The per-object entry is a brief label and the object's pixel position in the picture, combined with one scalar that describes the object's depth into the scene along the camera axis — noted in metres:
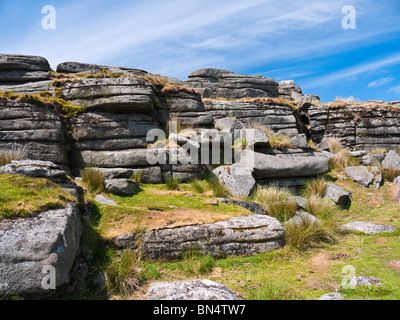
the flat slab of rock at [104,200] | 9.56
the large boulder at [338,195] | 14.14
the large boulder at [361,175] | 16.74
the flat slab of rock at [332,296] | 5.56
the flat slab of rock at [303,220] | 9.53
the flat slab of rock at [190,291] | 5.65
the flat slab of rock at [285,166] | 14.59
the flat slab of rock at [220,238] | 7.83
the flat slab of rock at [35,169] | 8.09
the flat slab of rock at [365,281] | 6.05
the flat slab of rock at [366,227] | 10.27
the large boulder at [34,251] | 4.89
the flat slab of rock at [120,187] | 10.78
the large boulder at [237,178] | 13.02
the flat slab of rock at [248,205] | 11.05
